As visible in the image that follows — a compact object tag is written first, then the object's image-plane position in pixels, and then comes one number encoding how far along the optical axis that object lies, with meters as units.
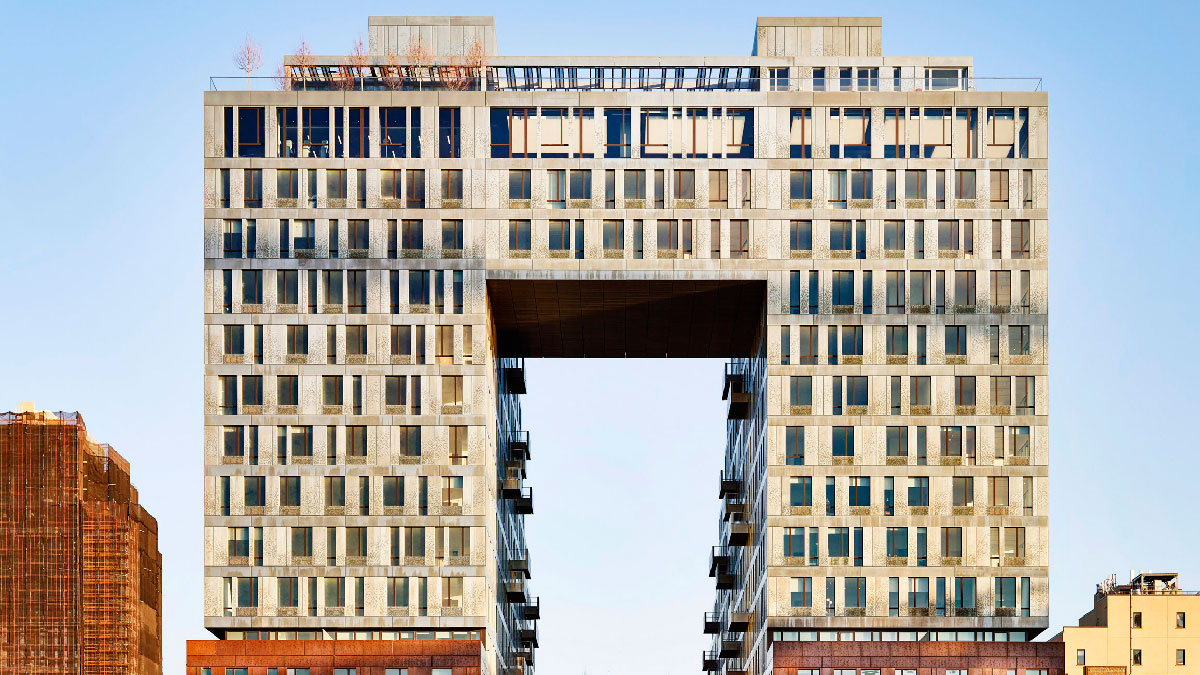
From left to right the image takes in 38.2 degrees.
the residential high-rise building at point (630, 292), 116.50
